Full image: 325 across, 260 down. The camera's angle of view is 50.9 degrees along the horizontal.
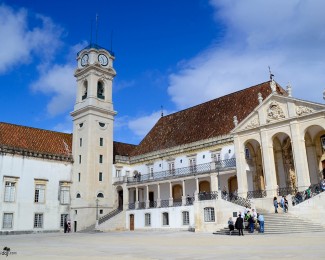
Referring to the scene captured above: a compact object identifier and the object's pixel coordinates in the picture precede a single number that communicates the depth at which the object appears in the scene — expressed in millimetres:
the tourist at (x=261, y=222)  18506
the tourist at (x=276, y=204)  22162
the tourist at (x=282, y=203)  21709
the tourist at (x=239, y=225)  18158
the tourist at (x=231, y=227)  19484
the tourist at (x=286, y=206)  21486
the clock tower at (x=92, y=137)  35438
